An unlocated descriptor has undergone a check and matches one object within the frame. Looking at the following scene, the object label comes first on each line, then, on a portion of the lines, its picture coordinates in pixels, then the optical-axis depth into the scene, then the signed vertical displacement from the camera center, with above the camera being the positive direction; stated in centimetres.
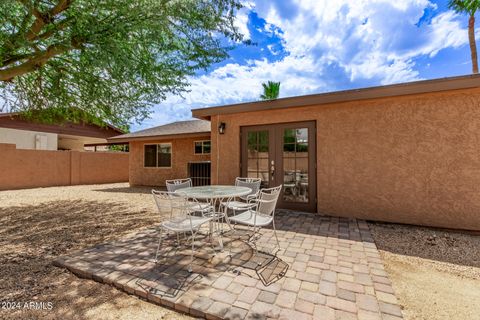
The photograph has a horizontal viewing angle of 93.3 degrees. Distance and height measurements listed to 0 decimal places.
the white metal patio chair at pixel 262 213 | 348 -83
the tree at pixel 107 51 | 444 +253
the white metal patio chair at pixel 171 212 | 320 -74
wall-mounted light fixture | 692 +106
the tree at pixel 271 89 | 1551 +499
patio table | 363 -54
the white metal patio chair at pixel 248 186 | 432 -62
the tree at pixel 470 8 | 980 +678
